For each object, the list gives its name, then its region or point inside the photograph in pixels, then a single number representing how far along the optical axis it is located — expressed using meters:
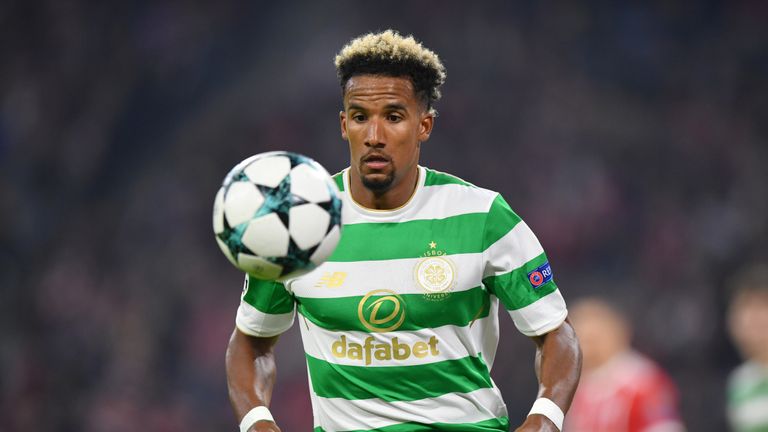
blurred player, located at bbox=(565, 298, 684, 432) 14.99
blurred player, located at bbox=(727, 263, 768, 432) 13.39
